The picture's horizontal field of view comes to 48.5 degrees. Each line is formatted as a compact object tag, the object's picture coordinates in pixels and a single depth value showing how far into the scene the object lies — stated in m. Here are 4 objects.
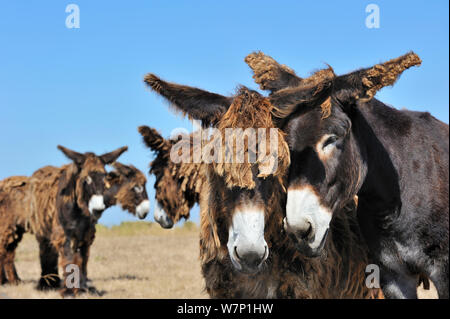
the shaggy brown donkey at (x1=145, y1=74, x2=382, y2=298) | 3.10
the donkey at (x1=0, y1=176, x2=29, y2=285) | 10.85
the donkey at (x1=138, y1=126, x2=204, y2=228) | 6.45
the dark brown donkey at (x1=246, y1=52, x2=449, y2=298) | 3.23
